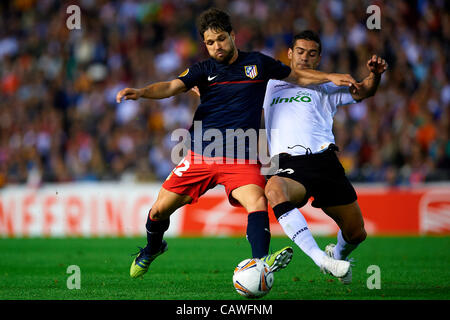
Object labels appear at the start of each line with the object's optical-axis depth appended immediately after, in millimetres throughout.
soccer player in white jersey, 12664
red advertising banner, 28078
